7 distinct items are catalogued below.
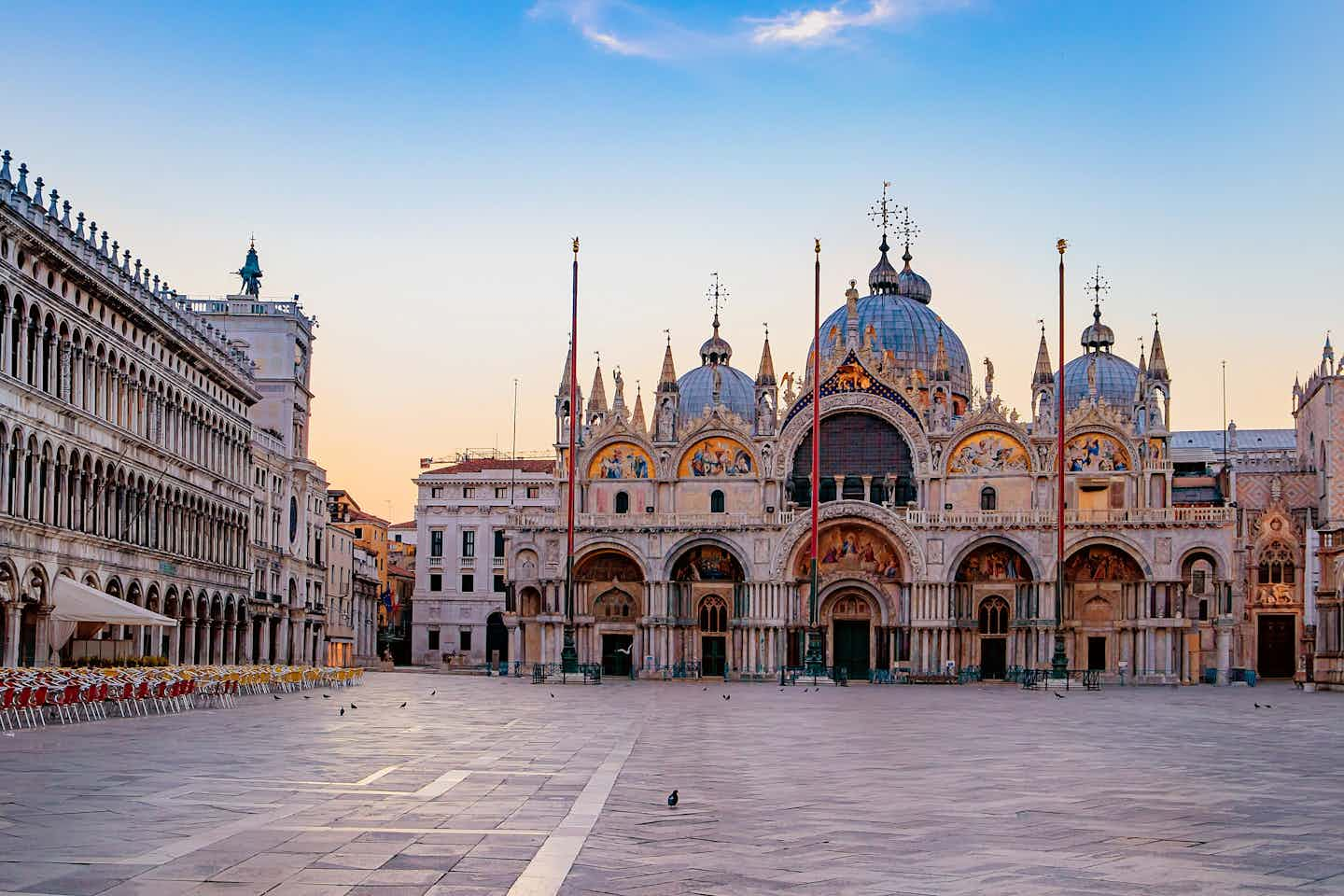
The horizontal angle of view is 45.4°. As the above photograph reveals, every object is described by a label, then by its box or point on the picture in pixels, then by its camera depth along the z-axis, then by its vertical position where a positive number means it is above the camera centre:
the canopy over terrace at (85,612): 37.56 -0.98
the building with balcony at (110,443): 40.34 +3.93
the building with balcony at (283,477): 74.06 +4.71
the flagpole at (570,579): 65.19 -0.02
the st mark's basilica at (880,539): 73.06 +2.00
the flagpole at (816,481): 64.31 +4.07
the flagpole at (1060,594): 63.59 -0.34
